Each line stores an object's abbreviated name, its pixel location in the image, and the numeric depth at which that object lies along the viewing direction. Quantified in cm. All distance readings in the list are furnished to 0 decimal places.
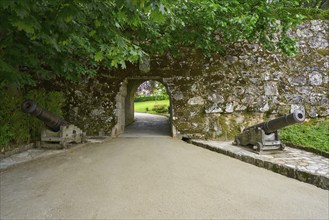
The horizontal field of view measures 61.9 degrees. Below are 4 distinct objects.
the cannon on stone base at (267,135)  568
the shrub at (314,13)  864
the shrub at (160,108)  1863
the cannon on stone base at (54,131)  613
